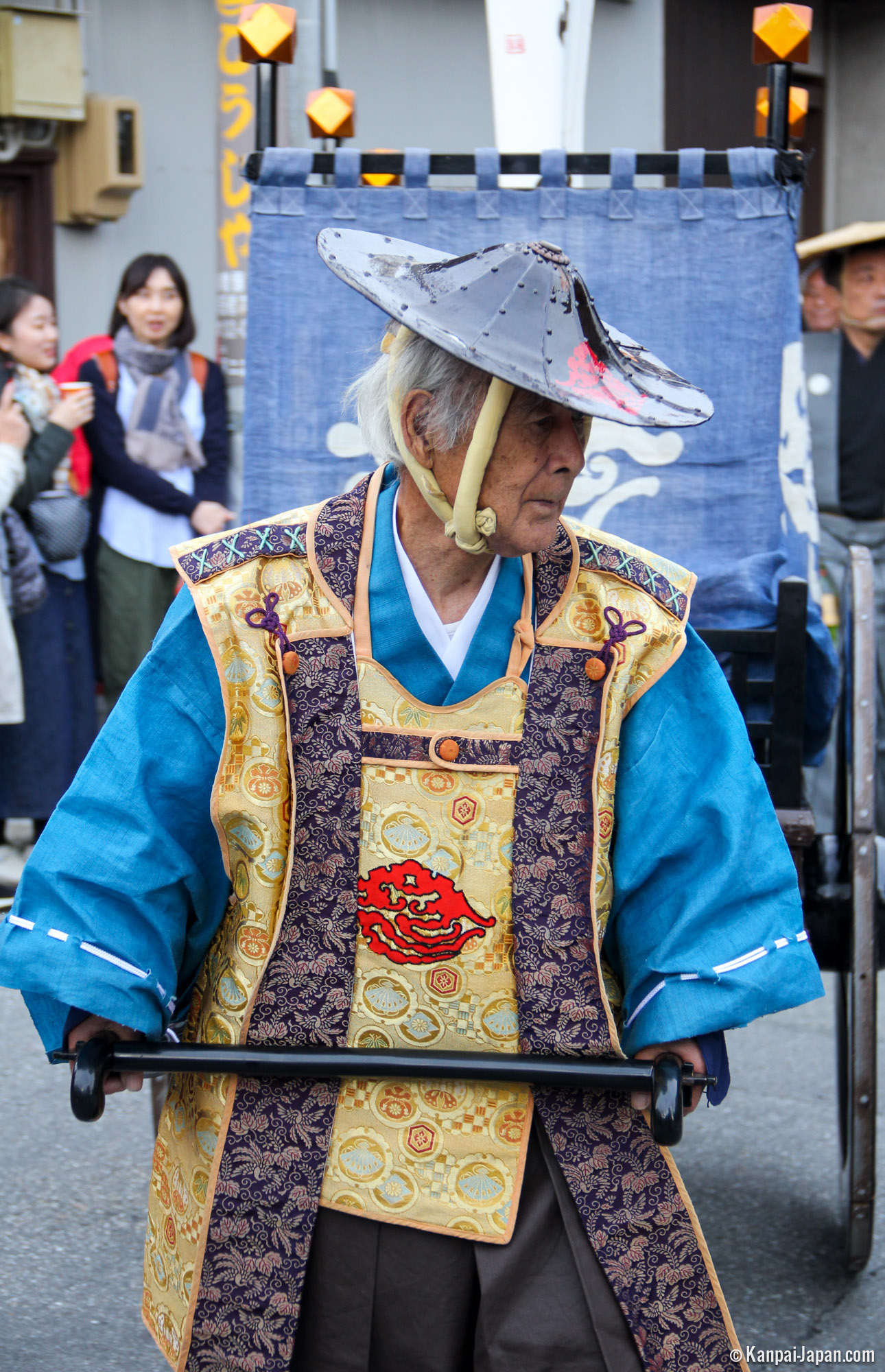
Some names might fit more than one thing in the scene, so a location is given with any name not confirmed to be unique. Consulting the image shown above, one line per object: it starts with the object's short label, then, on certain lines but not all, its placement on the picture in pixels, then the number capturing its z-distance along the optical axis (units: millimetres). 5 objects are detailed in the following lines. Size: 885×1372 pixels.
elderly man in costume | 1722
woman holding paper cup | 4883
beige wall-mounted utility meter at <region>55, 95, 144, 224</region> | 7309
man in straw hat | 4941
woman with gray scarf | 5121
